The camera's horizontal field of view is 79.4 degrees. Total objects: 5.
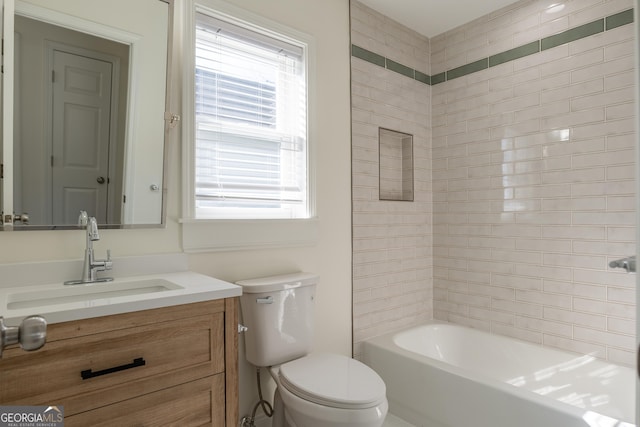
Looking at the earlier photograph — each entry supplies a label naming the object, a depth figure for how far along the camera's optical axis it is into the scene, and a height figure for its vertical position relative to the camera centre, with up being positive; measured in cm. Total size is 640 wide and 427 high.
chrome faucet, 147 -15
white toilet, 151 -66
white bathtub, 173 -85
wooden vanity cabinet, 102 -43
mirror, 141 +44
